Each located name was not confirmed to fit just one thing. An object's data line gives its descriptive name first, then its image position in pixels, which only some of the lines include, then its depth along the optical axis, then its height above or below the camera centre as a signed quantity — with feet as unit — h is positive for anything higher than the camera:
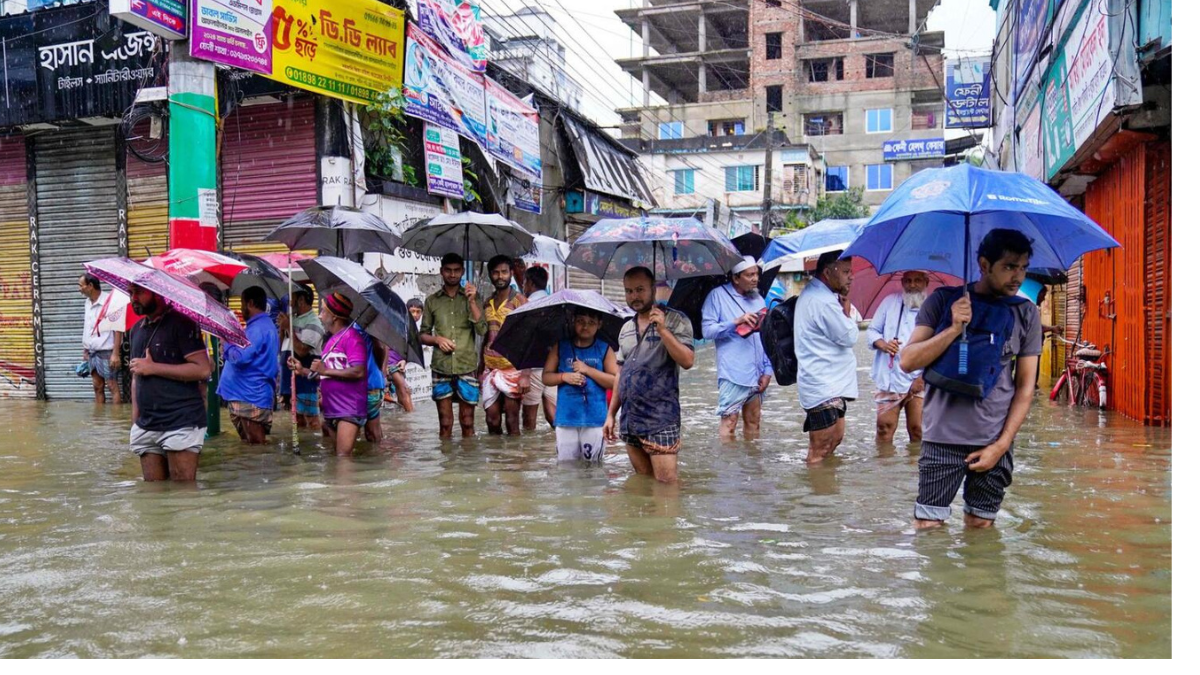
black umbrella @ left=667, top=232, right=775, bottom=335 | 29.37 +0.61
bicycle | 38.65 -2.64
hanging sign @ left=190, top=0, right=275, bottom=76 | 33.32 +10.09
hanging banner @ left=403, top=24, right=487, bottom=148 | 45.96 +11.02
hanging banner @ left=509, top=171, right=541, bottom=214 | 60.03 +7.63
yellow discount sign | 39.09 +11.17
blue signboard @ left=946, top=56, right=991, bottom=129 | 77.92 +16.41
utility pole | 100.48 +12.26
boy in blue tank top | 23.47 -1.66
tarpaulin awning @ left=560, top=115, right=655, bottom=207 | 69.36 +11.29
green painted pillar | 30.19 +5.21
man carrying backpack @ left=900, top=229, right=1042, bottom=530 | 15.35 -0.77
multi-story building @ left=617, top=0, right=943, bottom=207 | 189.26 +44.34
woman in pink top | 26.71 -1.46
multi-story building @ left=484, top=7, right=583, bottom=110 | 73.15 +22.61
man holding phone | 28.89 -0.66
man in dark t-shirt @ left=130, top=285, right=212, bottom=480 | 21.80 -1.29
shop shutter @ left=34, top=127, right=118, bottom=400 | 45.62 +4.39
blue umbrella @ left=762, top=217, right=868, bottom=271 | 24.43 +1.82
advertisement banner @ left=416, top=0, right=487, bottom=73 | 47.88 +14.38
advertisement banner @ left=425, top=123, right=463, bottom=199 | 48.11 +7.57
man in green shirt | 30.99 -0.49
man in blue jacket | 29.55 -1.51
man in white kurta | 28.30 -1.22
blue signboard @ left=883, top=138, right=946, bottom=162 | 163.43 +26.93
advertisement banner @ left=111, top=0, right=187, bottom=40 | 29.32 +9.16
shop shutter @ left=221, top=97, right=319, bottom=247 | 42.86 +6.47
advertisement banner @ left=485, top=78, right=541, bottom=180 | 55.01 +10.64
